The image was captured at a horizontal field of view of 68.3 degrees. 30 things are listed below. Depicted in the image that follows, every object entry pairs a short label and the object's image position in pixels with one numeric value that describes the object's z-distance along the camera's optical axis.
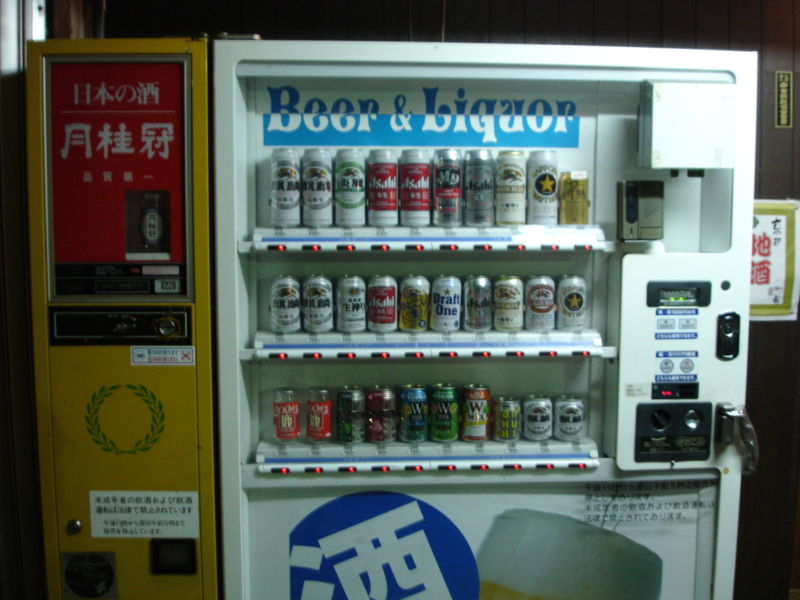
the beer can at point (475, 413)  2.09
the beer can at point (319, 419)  2.09
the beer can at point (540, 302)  2.08
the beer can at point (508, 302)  2.07
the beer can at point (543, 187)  2.06
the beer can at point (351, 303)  2.05
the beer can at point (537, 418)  2.12
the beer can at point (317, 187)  2.03
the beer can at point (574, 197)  2.08
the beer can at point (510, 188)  2.05
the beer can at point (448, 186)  2.05
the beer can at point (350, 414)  2.08
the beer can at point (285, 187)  2.02
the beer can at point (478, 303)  2.07
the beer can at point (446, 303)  2.06
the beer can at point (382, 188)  2.03
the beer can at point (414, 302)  2.06
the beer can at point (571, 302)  2.08
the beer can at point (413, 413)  2.09
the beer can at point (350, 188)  2.03
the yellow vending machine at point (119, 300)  1.87
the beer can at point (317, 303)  2.05
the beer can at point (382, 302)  2.05
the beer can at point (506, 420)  2.11
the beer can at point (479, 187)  2.05
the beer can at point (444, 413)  2.09
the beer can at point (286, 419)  2.10
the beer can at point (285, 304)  2.04
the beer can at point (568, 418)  2.12
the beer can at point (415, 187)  2.04
